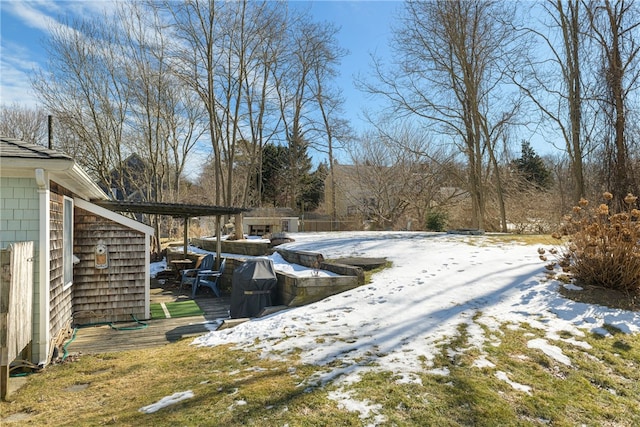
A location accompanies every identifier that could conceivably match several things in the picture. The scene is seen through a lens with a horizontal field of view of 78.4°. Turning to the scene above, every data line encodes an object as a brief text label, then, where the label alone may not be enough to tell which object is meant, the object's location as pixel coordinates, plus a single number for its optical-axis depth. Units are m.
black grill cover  6.63
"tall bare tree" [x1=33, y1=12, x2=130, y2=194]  15.45
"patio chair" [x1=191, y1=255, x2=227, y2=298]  9.76
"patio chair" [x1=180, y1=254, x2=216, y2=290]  10.64
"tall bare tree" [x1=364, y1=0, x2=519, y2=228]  14.46
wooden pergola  8.34
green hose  6.55
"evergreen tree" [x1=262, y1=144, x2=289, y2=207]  32.50
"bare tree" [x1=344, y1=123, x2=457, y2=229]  21.52
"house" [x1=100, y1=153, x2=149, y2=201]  17.56
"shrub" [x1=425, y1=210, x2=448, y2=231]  16.60
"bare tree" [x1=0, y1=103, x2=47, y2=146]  22.29
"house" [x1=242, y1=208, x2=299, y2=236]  16.91
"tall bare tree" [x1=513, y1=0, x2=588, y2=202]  11.62
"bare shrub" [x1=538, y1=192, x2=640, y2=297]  5.21
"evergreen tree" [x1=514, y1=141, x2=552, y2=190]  28.55
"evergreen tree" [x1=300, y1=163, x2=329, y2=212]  33.31
